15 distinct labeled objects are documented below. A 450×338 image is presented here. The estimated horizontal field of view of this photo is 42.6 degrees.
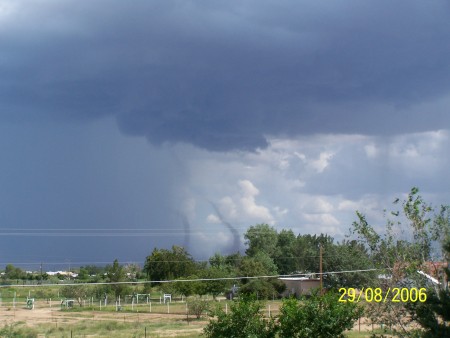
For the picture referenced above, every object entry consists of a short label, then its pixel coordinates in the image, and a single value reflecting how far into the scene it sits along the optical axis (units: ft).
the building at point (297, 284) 240.32
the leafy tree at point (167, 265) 295.07
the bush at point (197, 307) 181.78
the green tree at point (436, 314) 49.24
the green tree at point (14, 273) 354.74
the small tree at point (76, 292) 236.04
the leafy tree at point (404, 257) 64.85
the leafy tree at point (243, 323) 83.97
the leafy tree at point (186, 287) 234.79
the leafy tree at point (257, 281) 236.43
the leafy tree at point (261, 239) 365.20
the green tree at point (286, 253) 353.31
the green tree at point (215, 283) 241.55
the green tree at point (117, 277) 249.14
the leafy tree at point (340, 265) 207.62
